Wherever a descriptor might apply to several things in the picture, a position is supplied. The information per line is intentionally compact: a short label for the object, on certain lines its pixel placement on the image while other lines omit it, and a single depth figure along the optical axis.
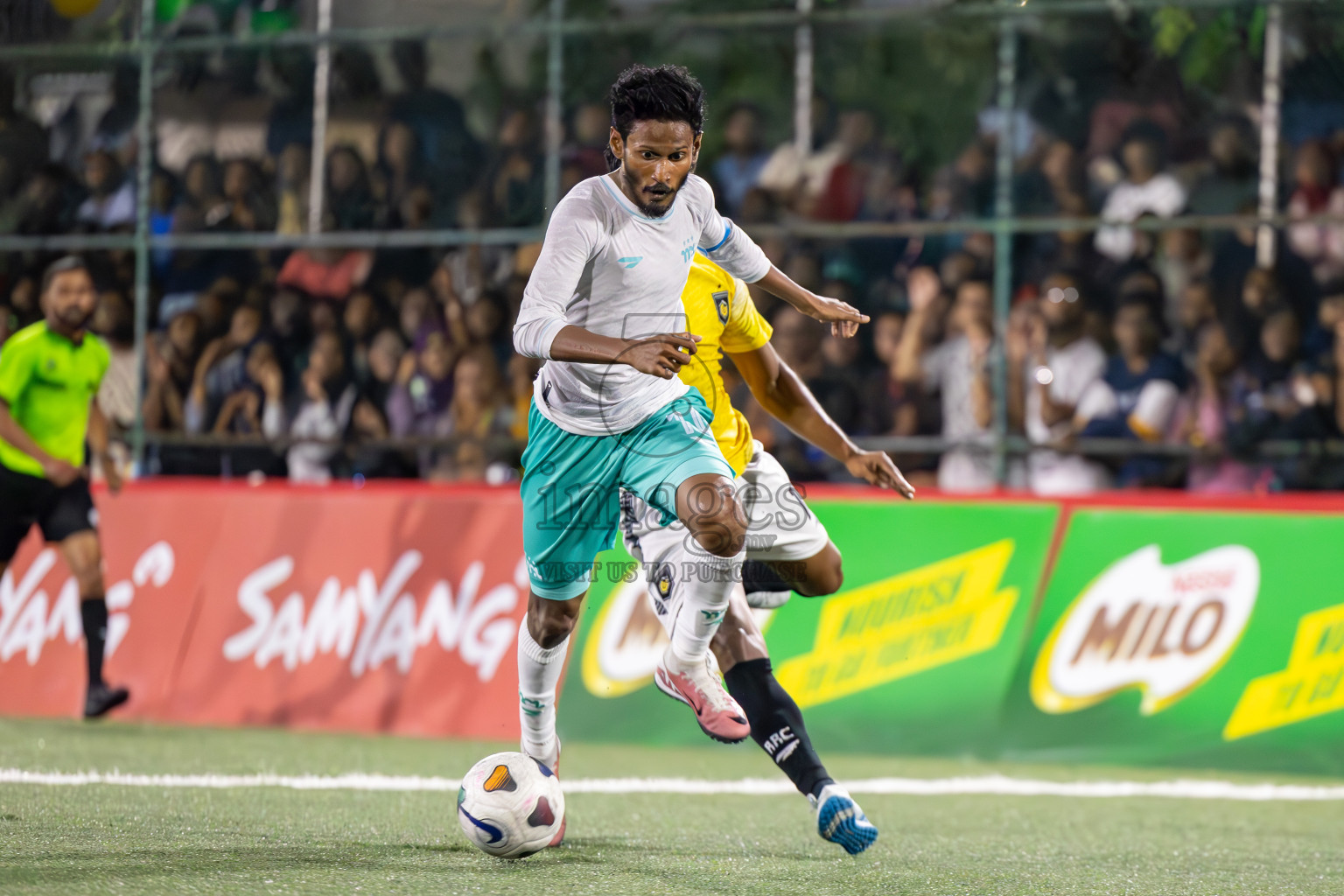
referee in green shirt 18.20
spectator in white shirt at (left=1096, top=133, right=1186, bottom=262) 20.69
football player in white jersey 9.85
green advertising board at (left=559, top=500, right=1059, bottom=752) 17.11
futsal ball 10.13
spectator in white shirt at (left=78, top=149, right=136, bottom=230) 24.31
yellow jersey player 11.33
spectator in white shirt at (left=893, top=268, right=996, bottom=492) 20.09
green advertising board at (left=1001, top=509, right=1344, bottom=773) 16.22
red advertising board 18.23
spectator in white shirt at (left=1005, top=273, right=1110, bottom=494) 19.84
